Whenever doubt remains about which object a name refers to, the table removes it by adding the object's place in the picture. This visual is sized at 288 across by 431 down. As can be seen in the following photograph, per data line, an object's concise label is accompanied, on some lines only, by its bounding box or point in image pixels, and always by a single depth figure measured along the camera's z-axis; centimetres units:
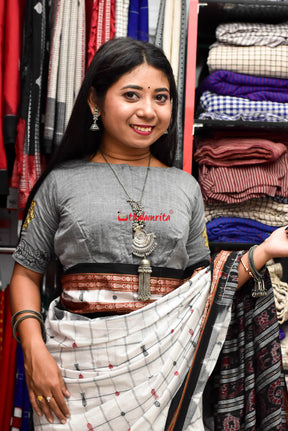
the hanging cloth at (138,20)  197
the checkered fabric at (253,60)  204
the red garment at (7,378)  192
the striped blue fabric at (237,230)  201
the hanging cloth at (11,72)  180
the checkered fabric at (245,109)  202
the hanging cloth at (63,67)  189
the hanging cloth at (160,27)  204
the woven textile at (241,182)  200
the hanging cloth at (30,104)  183
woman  119
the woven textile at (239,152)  201
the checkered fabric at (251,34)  205
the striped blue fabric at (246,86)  205
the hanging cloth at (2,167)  175
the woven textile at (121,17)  196
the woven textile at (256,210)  205
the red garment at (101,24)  193
